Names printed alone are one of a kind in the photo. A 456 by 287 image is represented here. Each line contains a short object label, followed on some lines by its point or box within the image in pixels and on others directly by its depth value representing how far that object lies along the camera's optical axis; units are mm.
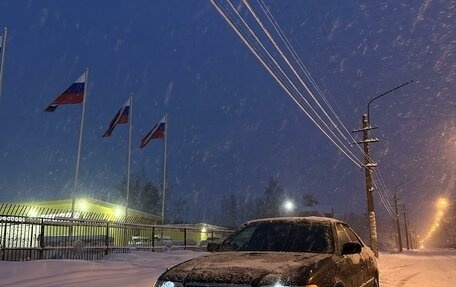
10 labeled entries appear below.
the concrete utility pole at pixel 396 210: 66500
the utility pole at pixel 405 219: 80875
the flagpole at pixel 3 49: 19609
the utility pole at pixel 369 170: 29031
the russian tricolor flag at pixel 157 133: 31758
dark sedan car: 5105
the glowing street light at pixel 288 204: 48434
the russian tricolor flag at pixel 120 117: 28172
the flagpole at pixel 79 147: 23958
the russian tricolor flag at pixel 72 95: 23575
